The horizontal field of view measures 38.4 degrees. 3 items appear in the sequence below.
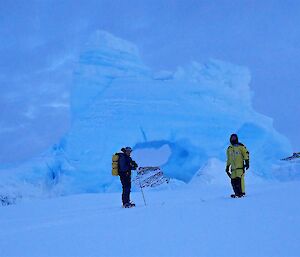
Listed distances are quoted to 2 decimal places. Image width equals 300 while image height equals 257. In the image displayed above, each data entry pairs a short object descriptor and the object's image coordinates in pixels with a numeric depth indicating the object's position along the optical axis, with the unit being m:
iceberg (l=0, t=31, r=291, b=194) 16.69
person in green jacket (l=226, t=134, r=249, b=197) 6.60
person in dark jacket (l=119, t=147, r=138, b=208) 7.07
